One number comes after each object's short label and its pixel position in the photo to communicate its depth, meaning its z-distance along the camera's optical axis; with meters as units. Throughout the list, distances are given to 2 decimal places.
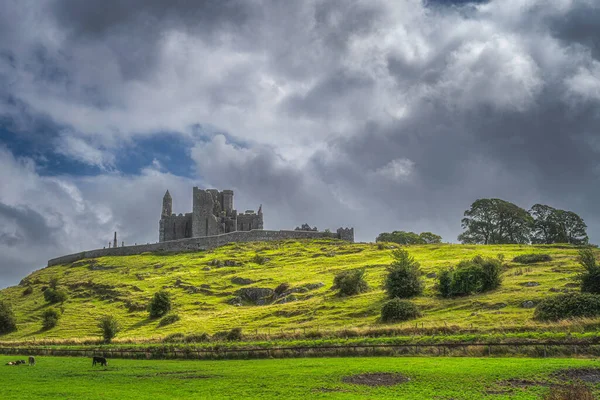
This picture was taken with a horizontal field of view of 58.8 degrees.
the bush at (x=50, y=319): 80.31
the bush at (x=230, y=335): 54.69
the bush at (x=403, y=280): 62.47
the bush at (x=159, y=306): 80.31
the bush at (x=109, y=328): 63.00
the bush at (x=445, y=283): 60.59
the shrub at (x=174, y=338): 58.11
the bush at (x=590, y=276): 49.75
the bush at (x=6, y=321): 83.50
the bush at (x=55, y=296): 98.81
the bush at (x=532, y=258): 77.12
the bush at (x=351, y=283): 70.81
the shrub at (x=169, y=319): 73.14
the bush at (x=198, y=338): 56.88
